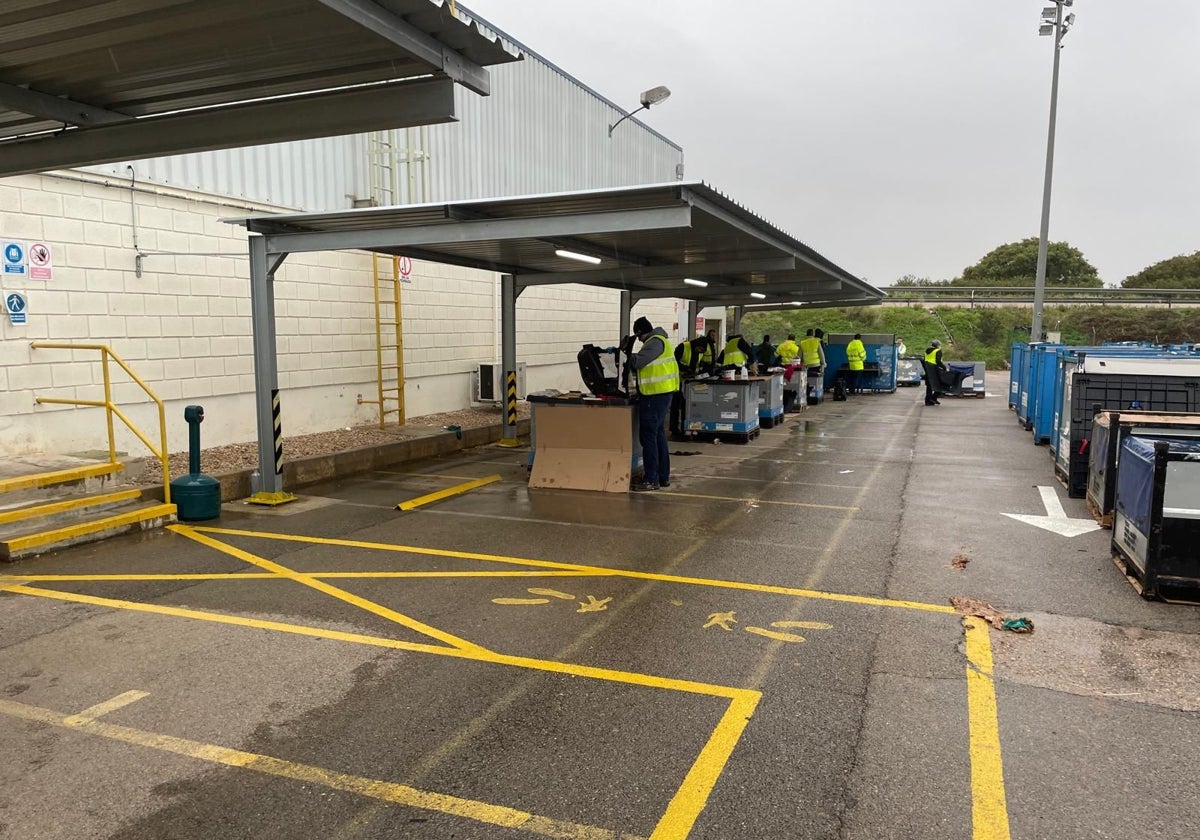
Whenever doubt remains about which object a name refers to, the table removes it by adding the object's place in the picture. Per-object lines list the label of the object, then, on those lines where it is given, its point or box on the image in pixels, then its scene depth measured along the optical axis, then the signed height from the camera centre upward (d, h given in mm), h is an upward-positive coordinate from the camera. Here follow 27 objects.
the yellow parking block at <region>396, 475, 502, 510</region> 9307 -1997
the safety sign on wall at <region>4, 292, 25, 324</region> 8500 +366
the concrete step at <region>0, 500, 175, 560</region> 7062 -1855
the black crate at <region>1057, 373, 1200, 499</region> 9172 -726
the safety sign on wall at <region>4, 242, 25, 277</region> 8492 +882
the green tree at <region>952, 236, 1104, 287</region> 56031 +5328
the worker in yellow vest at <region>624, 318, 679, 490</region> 9781 -704
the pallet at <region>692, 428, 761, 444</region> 14578 -1891
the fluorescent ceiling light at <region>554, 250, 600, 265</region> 11032 +1220
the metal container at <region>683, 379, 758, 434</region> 14508 -1287
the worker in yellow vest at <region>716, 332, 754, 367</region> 15547 -289
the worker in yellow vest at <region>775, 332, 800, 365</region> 20609 -379
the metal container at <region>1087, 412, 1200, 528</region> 7094 -954
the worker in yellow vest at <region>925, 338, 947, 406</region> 22594 -868
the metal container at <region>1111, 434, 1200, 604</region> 5602 -1350
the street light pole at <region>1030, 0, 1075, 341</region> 21594 +4359
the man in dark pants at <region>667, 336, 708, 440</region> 15039 -475
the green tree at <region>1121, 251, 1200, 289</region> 51094 +4471
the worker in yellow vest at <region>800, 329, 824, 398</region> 22031 -406
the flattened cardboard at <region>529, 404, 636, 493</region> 10266 -1489
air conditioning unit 16625 -957
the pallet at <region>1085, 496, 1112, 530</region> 8062 -1918
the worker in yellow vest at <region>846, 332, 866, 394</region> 24984 -530
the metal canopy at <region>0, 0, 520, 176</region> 4027 +1660
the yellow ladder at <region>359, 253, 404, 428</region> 13898 -20
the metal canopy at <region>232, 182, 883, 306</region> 8055 +1346
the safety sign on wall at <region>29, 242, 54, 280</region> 8742 +878
